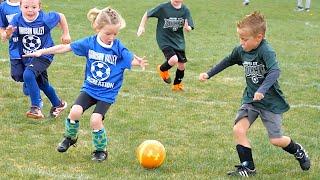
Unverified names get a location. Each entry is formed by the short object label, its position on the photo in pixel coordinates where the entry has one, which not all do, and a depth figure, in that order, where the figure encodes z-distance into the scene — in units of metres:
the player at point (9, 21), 11.02
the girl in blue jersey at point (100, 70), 8.38
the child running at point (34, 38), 10.68
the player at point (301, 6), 34.38
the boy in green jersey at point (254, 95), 7.72
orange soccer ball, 8.01
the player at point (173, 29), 13.84
